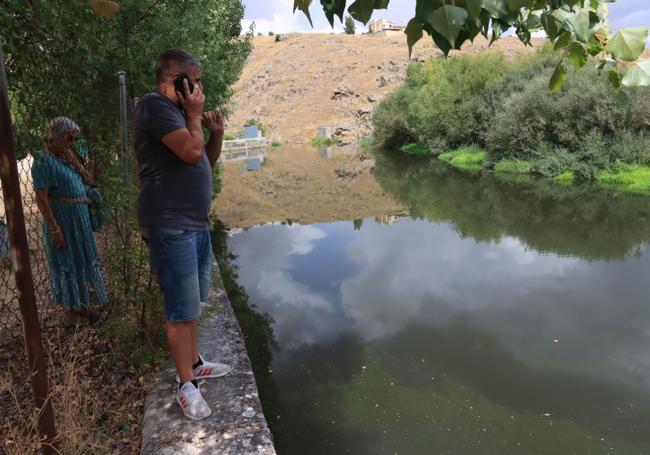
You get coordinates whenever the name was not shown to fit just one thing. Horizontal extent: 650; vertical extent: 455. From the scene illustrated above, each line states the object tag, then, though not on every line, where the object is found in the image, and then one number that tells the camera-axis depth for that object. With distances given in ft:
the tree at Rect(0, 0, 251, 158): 7.64
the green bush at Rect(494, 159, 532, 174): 67.00
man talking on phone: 8.38
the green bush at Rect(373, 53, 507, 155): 91.40
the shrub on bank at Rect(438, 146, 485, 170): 79.77
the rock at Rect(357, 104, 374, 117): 171.12
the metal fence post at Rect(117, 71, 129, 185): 12.76
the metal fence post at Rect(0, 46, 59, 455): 5.56
